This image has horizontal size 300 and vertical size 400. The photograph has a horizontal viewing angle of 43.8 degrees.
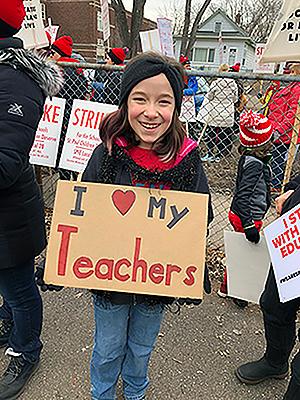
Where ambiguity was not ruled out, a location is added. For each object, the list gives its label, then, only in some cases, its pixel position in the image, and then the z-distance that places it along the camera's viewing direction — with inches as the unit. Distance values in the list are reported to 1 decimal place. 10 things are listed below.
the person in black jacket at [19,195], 61.0
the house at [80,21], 1174.3
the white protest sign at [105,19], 191.1
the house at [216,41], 1653.2
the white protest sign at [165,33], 135.9
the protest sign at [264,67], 286.1
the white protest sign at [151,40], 137.0
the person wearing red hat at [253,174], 101.6
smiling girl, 58.9
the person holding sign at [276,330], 79.0
